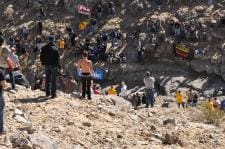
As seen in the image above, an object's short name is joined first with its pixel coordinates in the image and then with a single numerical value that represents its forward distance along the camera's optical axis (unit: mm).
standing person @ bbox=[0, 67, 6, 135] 10945
